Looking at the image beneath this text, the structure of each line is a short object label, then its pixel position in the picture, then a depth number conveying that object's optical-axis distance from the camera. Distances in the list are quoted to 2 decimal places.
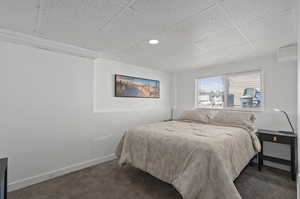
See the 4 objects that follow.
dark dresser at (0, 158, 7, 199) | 1.10
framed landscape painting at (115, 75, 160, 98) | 3.33
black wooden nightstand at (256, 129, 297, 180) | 2.30
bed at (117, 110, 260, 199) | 1.53
